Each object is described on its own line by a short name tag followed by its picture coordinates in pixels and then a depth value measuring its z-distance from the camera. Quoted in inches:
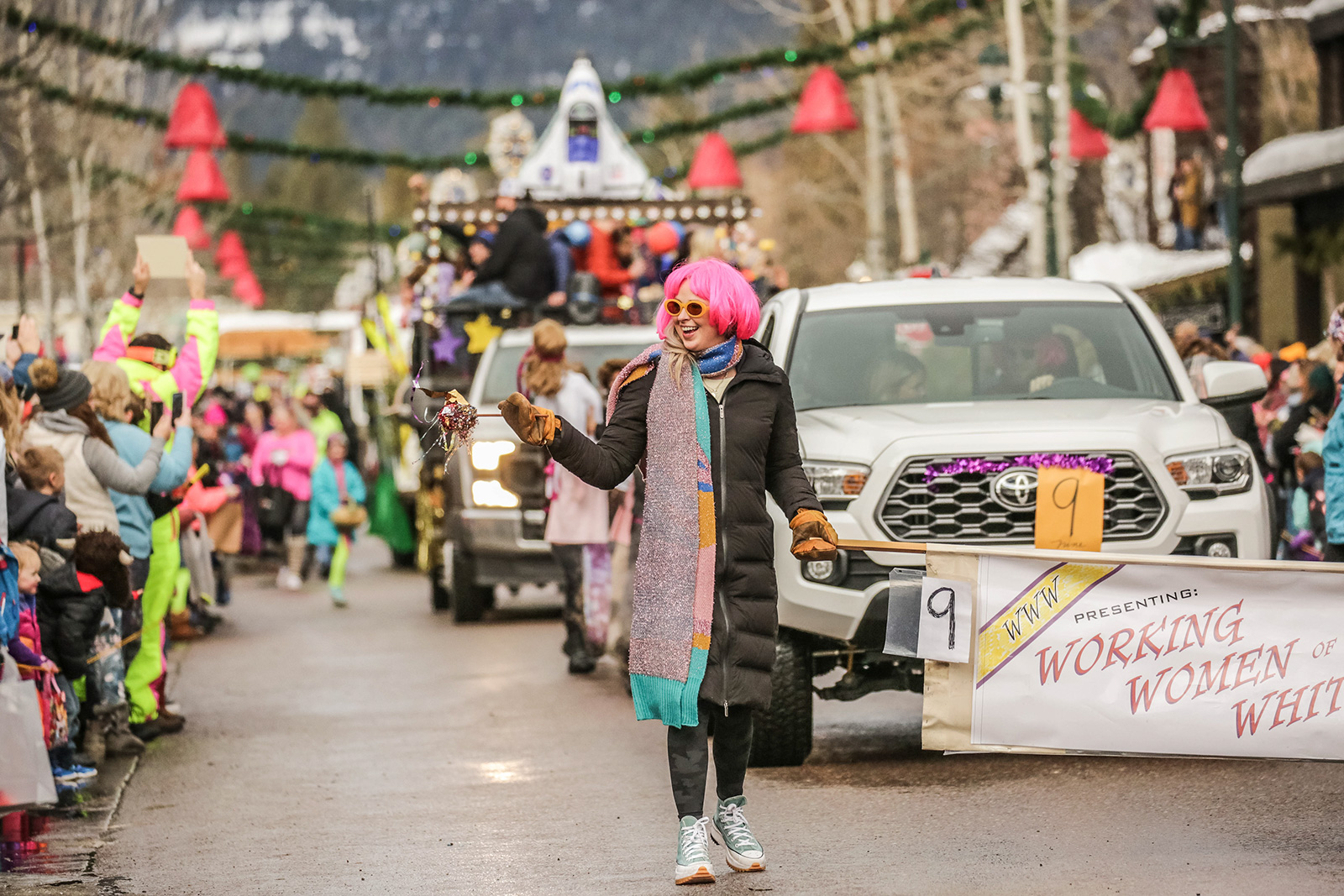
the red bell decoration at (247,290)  2222.1
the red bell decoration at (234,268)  1911.9
